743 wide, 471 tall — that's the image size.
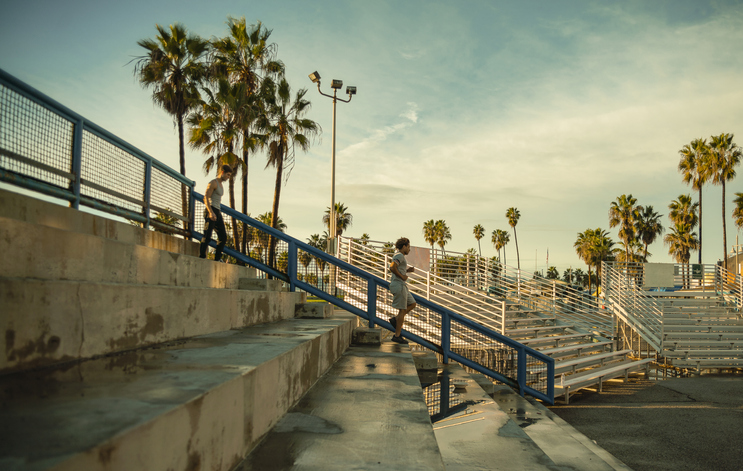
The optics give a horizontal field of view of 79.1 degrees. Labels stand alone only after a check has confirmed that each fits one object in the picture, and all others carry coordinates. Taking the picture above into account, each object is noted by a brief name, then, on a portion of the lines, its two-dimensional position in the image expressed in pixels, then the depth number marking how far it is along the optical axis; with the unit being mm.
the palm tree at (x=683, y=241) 45531
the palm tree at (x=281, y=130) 20766
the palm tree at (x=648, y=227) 48281
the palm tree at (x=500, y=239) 79750
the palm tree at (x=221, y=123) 19344
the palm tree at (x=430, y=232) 76875
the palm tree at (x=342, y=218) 54850
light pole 14830
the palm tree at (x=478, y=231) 82625
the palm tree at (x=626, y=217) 47647
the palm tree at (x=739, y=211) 37056
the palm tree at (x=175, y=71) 19453
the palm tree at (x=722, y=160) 31719
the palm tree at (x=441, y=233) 75700
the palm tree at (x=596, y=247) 62188
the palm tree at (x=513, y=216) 70625
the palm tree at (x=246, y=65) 20078
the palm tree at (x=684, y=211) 44031
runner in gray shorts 7043
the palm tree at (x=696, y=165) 33125
